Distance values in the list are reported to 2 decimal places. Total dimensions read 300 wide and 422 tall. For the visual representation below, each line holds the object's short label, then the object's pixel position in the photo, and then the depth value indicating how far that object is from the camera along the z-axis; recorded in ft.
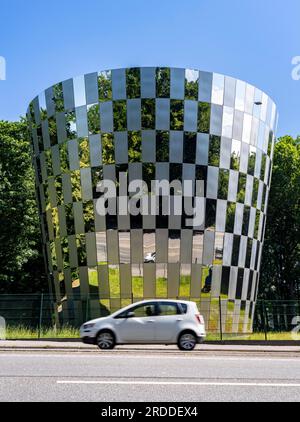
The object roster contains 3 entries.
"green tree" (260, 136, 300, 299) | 148.30
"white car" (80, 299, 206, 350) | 47.39
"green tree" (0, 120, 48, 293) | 114.21
